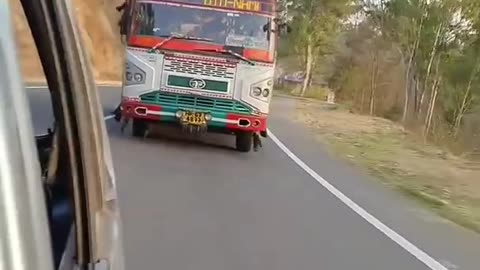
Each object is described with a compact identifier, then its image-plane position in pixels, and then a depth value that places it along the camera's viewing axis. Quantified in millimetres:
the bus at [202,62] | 13922
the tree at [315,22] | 60875
